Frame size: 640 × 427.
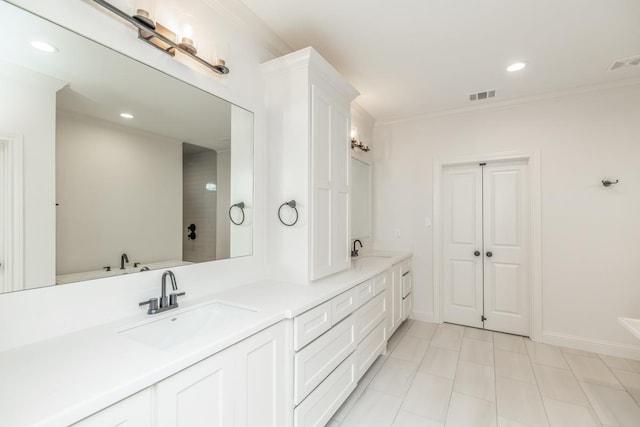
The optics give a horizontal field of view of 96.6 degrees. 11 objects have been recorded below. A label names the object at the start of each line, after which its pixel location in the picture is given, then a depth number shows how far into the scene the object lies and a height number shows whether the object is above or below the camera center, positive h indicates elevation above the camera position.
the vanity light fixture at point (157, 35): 1.26 +0.87
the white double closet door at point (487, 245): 3.30 -0.38
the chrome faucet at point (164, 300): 1.37 -0.43
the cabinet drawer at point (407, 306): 3.37 -1.14
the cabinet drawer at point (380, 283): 2.51 -0.63
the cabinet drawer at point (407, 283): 3.37 -0.86
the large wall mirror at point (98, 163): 1.05 +0.24
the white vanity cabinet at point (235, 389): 0.95 -0.68
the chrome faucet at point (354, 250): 3.32 -0.43
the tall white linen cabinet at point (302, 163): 1.98 +0.37
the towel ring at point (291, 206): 1.99 +0.06
